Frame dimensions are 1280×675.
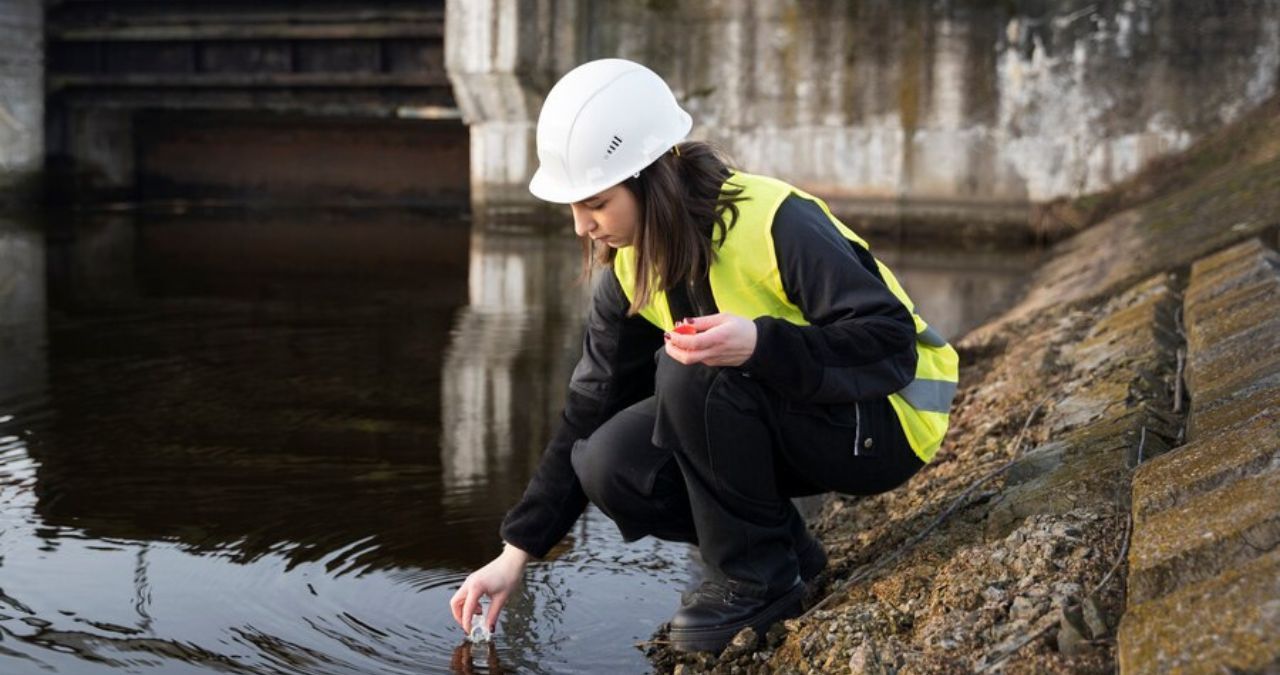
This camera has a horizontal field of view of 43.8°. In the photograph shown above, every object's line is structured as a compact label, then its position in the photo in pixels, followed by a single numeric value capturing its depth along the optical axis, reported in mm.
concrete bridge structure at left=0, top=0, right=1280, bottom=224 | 11680
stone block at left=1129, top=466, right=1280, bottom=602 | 2037
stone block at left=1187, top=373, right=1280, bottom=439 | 2734
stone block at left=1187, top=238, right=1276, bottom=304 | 4410
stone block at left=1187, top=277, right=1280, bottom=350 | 3652
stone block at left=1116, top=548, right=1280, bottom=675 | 1729
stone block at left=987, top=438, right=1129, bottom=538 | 2766
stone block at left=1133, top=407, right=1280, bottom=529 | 2336
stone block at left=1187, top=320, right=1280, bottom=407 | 3050
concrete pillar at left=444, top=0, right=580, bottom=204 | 12641
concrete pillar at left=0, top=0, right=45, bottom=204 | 15781
